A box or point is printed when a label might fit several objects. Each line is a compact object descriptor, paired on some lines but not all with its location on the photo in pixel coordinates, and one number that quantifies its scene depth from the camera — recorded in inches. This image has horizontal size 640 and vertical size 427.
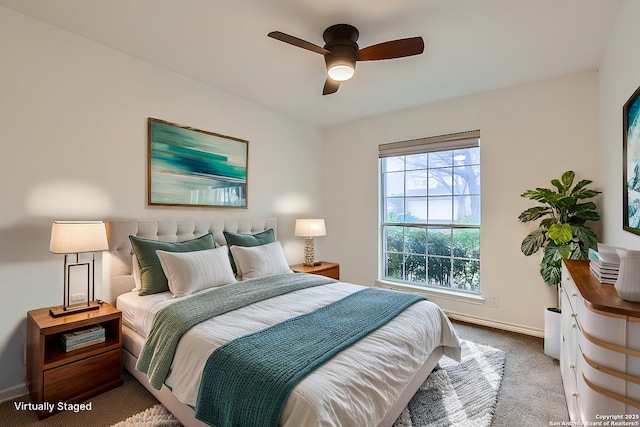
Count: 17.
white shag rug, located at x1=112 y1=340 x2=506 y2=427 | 72.8
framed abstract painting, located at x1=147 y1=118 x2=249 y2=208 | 113.6
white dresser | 45.6
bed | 50.4
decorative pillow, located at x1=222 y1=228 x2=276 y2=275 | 126.6
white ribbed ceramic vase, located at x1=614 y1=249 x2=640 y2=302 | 49.2
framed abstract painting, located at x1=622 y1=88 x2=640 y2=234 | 66.1
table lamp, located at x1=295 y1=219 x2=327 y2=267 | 158.1
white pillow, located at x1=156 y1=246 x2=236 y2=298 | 94.8
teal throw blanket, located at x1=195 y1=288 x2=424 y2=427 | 49.7
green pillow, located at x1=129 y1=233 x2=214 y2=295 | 96.0
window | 142.8
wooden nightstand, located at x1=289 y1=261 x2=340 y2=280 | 150.6
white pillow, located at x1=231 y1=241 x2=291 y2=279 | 117.6
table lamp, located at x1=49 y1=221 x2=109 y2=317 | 79.6
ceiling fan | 81.2
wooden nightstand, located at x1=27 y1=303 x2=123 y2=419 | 75.5
